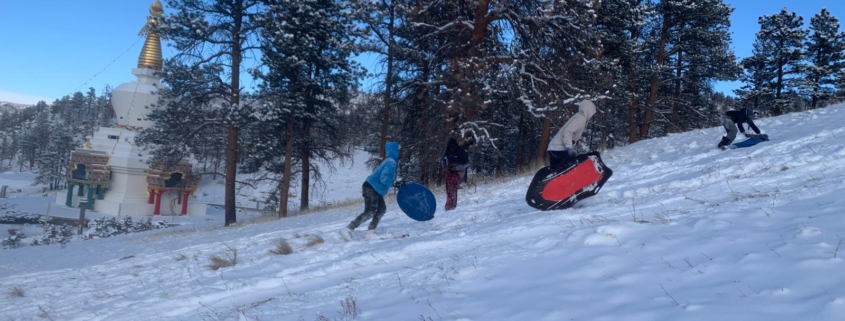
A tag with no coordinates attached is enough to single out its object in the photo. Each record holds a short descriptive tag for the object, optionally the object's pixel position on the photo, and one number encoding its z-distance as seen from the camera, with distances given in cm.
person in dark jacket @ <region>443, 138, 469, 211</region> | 1133
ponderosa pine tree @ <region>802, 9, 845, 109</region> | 3100
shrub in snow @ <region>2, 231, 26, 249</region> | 1858
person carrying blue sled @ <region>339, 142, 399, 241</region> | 888
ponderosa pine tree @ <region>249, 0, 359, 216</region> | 1995
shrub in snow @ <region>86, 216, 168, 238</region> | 2328
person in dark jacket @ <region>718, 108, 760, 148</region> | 1302
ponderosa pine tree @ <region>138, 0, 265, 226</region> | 1938
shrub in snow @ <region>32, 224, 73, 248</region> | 1959
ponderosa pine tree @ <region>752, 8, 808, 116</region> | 3050
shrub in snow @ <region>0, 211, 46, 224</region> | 3191
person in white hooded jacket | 878
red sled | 841
